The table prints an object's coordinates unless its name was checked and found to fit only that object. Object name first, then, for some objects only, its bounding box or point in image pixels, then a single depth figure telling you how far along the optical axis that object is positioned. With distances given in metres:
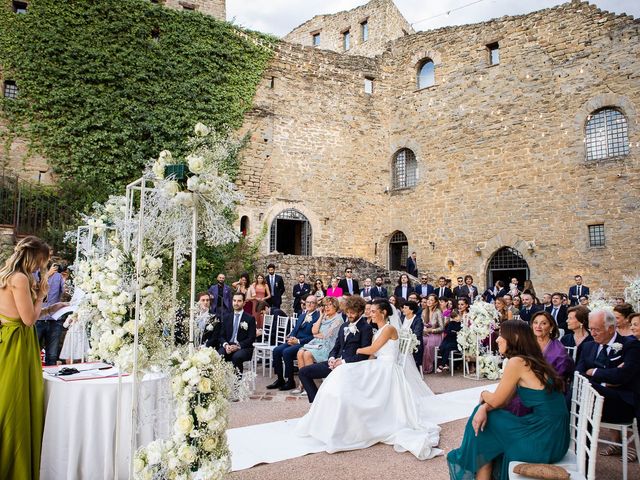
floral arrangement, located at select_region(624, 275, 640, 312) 8.84
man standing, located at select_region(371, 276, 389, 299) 12.17
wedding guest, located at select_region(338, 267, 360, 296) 13.19
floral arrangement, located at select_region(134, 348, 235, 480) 2.76
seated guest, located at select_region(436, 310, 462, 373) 9.16
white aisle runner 4.34
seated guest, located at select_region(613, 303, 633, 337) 5.12
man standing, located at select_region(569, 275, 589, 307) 12.16
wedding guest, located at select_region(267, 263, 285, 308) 12.14
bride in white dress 4.69
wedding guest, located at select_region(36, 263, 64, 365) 7.30
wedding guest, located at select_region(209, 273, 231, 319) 9.68
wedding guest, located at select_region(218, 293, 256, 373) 7.13
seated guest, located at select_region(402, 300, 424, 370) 8.36
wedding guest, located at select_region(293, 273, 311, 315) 11.74
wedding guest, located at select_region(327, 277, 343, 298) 12.89
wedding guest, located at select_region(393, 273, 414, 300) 12.73
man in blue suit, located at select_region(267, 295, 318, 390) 7.40
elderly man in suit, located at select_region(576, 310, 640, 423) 4.10
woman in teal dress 3.24
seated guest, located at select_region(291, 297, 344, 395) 6.93
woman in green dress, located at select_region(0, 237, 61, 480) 3.22
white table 3.47
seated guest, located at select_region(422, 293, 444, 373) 8.99
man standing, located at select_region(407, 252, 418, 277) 17.59
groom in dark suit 5.71
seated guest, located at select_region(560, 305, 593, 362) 5.35
